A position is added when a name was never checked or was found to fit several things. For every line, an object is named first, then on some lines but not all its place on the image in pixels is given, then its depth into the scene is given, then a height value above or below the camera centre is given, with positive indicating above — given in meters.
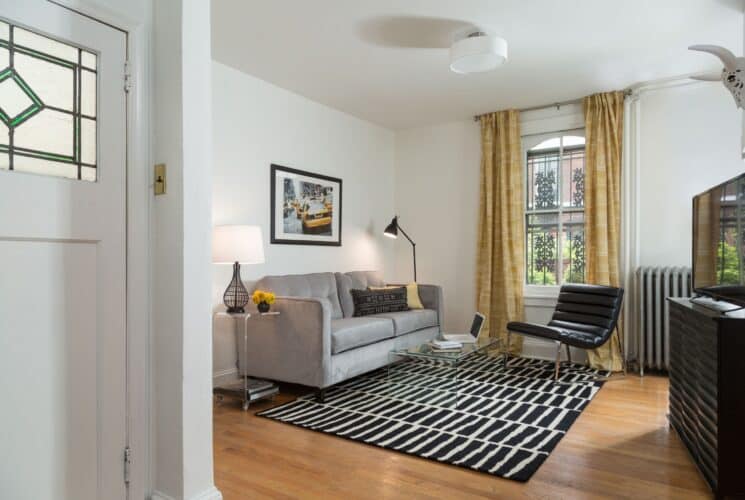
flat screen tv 2.24 +0.02
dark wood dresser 2.04 -0.64
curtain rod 4.98 +1.44
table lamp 3.54 -0.01
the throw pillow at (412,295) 4.96 -0.46
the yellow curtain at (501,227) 5.17 +0.22
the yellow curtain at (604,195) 4.65 +0.49
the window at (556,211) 5.07 +0.38
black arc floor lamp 5.46 +0.21
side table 3.46 -0.97
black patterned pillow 4.56 -0.48
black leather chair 4.10 -0.63
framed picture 4.54 +0.39
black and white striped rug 2.64 -1.06
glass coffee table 3.52 -1.06
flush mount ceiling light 3.34 +1.32
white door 1.51 -0.01
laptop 3.88 -0.69
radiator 4.30 -0.52
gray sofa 3.52 -0.67
